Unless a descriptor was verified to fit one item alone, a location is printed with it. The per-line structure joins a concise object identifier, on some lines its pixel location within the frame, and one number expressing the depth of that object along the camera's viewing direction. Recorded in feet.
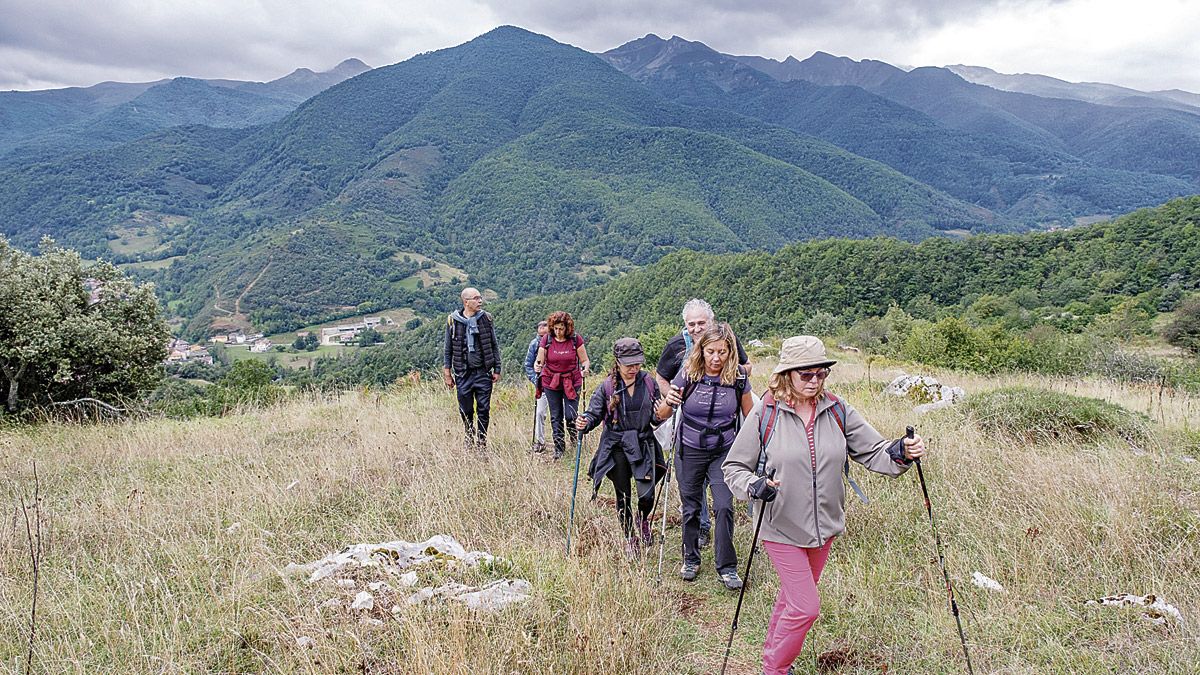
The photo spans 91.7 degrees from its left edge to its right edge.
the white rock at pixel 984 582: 11.12
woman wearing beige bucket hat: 8.32
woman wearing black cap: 13.23
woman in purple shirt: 11.65
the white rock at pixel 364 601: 9.86
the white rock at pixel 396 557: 11.18
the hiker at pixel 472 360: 20.07
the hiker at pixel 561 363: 19.79
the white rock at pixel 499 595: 9.94
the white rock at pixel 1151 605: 9.59
